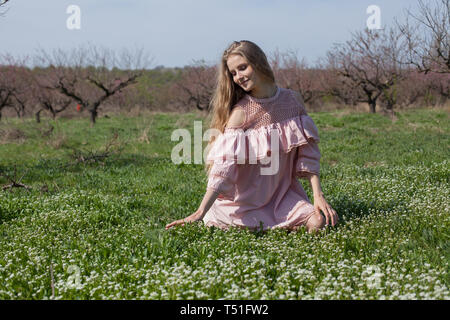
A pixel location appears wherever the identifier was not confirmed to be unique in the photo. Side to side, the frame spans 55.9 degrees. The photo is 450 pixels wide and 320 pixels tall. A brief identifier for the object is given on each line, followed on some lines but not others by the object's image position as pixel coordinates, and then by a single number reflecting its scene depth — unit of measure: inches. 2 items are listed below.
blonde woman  188.4
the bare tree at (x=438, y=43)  583.5
